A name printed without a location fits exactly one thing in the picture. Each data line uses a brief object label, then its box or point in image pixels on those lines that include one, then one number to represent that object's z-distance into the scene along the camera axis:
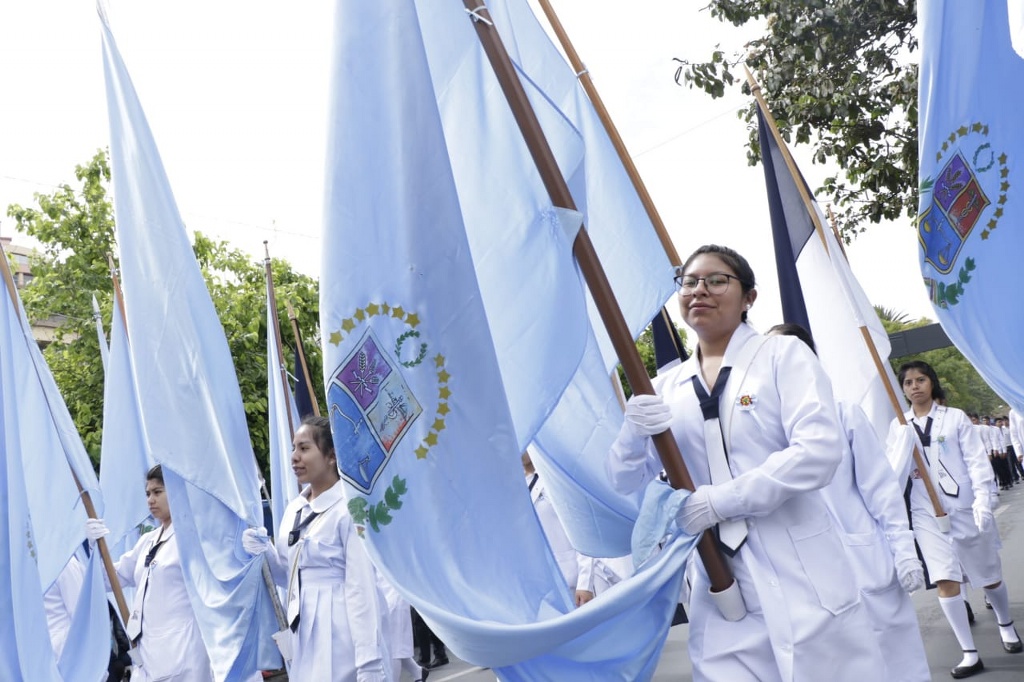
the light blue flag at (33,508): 5.91
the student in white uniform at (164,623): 6.60
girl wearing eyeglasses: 3.25
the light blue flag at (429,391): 3.33
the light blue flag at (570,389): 3.84
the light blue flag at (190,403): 6.39
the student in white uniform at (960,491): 6.97
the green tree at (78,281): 19.03
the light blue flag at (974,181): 4.69
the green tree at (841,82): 9.70
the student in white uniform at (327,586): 5.64
